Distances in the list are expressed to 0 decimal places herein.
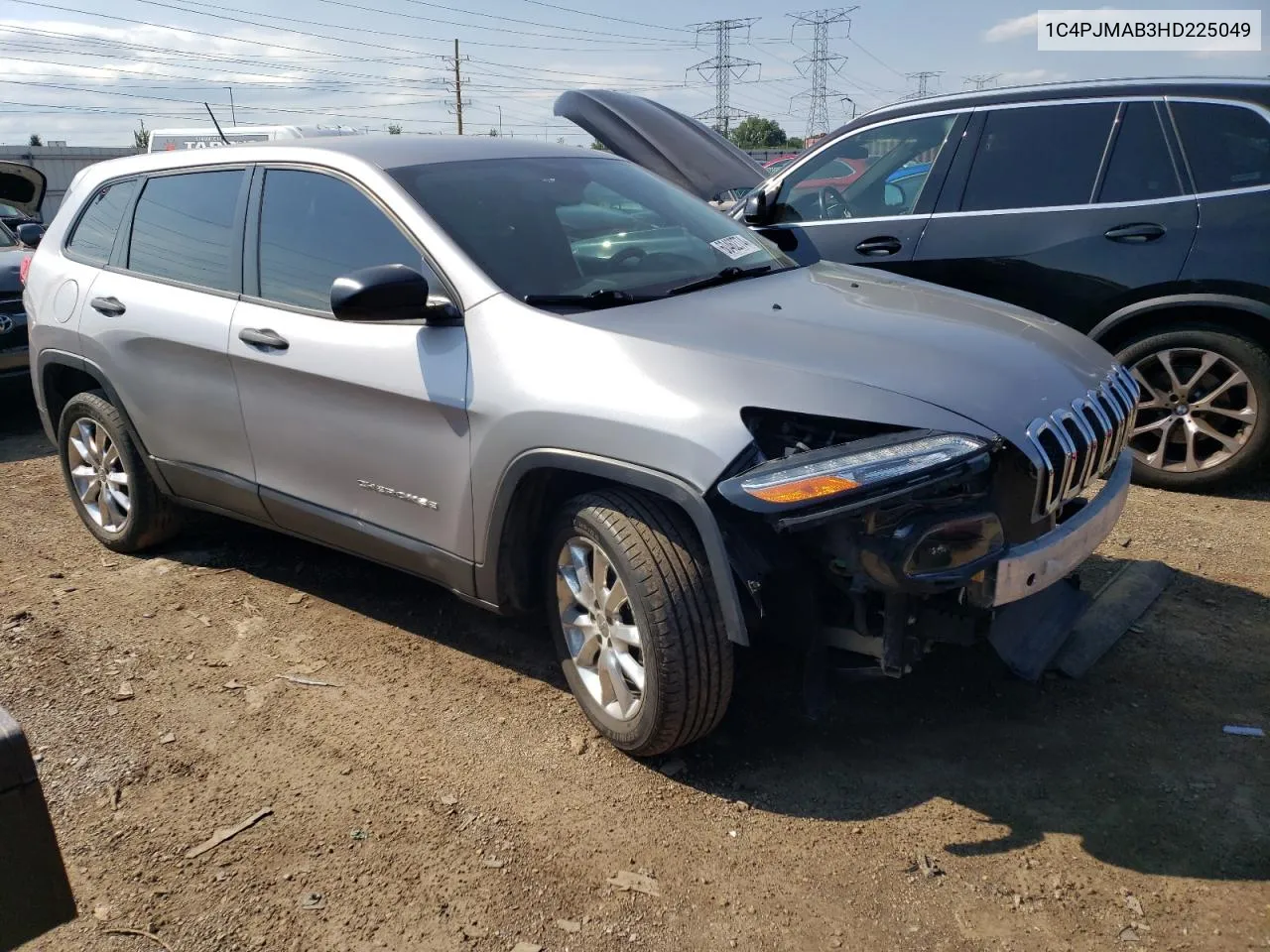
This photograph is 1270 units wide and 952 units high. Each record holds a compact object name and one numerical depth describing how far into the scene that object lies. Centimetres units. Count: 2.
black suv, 490
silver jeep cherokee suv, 266
